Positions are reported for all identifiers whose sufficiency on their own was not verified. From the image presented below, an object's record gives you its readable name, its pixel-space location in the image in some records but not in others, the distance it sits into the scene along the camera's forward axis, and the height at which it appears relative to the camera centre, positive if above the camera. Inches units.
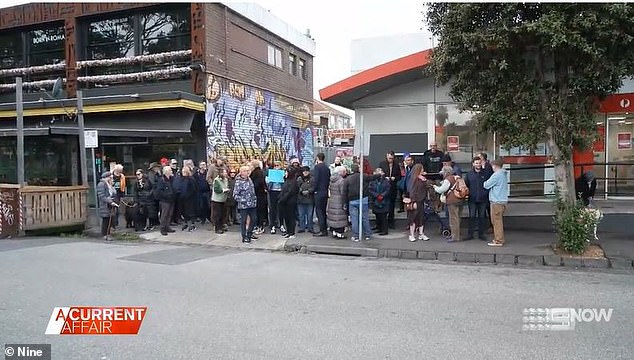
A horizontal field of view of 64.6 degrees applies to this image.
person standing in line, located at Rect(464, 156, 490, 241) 405.1 -25.2
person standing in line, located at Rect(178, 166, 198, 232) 499.8 -30.9
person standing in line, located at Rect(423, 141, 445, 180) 487.8 +1.1
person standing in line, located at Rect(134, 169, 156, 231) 513.7 -33.7
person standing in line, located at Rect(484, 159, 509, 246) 383.2 -24.0
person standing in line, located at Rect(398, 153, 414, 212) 452.7 -9.9
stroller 429.7 -38.1
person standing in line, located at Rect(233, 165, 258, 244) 437.7 -31.0
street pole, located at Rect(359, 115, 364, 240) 413.7 -14.4
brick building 649.6 +120.6
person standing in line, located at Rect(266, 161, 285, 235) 476.1 -36.2
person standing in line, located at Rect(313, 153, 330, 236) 443.8 -20.5
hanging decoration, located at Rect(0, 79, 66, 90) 740.0 +124.0
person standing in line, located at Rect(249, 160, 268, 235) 472.4 -27.6
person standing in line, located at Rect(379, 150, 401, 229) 468.8 -8.1
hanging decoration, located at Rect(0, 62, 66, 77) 737.0 +148.0
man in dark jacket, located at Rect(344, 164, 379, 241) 426.3 -30.9
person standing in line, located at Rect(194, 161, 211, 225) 520.7 -29.5
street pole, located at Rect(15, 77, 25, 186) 494.9 +33.6
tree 318.0 +69.0
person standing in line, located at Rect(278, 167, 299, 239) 451.2 -31.6
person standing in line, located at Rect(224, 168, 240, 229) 495.8 -42.7
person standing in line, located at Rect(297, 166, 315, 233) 455.8 -33.4
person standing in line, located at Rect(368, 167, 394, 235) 435.5 -24.8
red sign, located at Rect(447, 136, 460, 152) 585.3 +24.6
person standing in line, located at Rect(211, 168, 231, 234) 478.6 -30.1
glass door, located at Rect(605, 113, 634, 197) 542.6 +10.8
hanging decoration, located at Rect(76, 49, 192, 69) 658.1 +144.4
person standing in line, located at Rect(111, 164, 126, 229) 510.0 -19.3
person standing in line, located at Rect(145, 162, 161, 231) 508.0 -34.3
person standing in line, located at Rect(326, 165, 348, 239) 425.1 -33.0
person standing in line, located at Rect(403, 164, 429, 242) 415.2 -29.0
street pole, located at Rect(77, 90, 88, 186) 521.3 +33.5
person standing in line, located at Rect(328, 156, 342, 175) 454.8 +1.7
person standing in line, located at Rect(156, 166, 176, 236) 482.3 -29.9
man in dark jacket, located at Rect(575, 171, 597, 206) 474.6 -22.7
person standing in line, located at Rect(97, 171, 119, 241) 486.9 -35.5
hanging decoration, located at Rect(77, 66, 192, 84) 655.8 +121.7
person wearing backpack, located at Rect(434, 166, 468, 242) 402.6 -28.1
